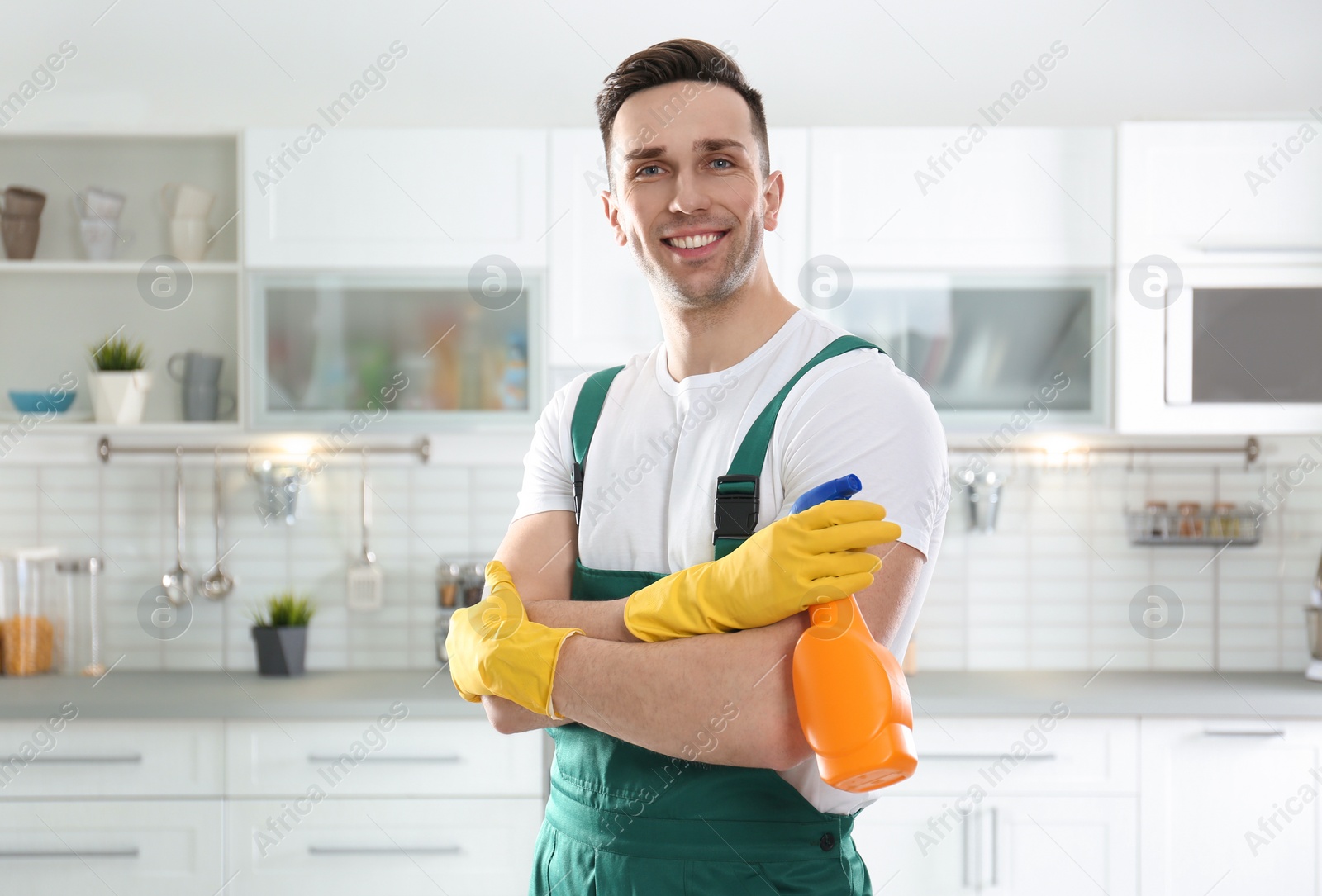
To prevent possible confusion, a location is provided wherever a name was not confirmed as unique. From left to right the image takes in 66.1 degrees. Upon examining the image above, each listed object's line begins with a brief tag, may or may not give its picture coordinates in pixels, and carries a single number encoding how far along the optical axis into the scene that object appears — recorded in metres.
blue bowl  2.42
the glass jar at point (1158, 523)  2.55
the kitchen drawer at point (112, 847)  2.16
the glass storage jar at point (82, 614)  2.58
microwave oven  2.29
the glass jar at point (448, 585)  2.50
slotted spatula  2.58
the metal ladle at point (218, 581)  2.60
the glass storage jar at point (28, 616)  2.50
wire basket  2.54
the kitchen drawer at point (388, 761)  2.18
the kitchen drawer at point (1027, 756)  2.17
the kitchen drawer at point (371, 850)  2.16
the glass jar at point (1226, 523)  2.55
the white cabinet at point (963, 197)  2.32
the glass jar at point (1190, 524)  2.55
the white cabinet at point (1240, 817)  2.16
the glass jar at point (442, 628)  2.51
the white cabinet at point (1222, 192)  2.28
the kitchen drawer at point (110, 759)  2.18
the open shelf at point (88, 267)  2.41
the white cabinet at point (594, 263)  2.34
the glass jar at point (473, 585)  2.46
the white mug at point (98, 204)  2.45
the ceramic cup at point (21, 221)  2.44
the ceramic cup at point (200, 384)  2.43
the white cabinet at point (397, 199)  2.34
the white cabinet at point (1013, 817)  2.16
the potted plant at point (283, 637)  2.48
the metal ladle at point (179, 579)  2.61
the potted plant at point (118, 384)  2.41
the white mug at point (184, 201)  2.42
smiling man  0.90
